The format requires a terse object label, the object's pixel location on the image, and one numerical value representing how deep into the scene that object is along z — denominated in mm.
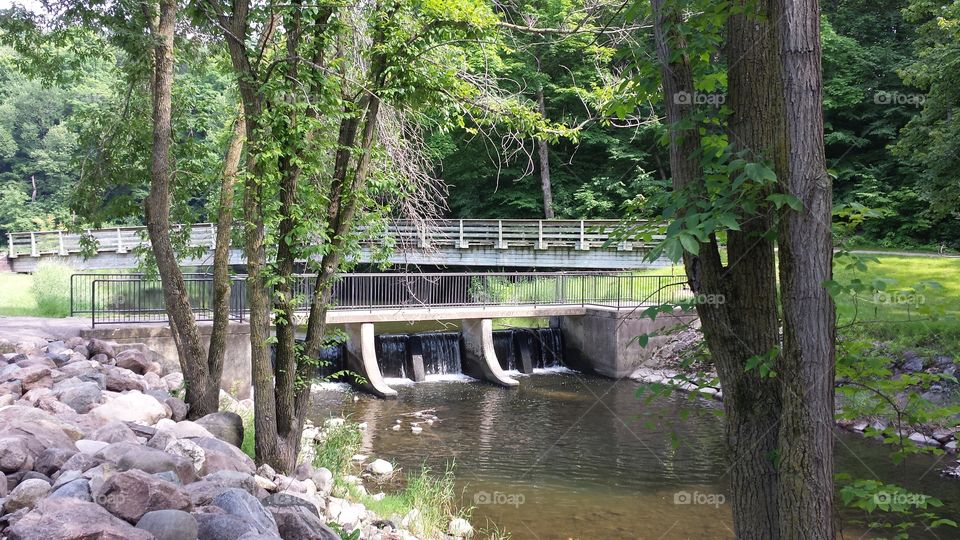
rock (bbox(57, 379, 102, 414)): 8078
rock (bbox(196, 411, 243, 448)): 8289
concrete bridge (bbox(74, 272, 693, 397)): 18250
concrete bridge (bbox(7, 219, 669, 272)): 30094
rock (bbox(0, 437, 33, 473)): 5215
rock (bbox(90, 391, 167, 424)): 7812
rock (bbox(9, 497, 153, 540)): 3781
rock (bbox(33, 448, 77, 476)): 5371
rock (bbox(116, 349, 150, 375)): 11125
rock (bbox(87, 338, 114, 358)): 11500
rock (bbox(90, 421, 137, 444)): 6562
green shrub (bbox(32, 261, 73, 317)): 17484
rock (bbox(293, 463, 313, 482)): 8406
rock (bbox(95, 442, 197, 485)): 5438
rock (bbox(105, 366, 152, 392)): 9609
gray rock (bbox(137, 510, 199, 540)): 4242
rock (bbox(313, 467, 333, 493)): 8453
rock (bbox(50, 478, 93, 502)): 4728
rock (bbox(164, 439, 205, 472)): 6325
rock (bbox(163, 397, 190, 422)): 9055
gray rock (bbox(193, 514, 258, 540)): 4535
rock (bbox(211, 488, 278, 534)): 4930
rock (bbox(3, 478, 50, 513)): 4664
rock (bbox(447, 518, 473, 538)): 8516
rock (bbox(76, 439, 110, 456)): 6027
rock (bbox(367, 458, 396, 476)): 10969
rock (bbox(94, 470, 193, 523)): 4398
